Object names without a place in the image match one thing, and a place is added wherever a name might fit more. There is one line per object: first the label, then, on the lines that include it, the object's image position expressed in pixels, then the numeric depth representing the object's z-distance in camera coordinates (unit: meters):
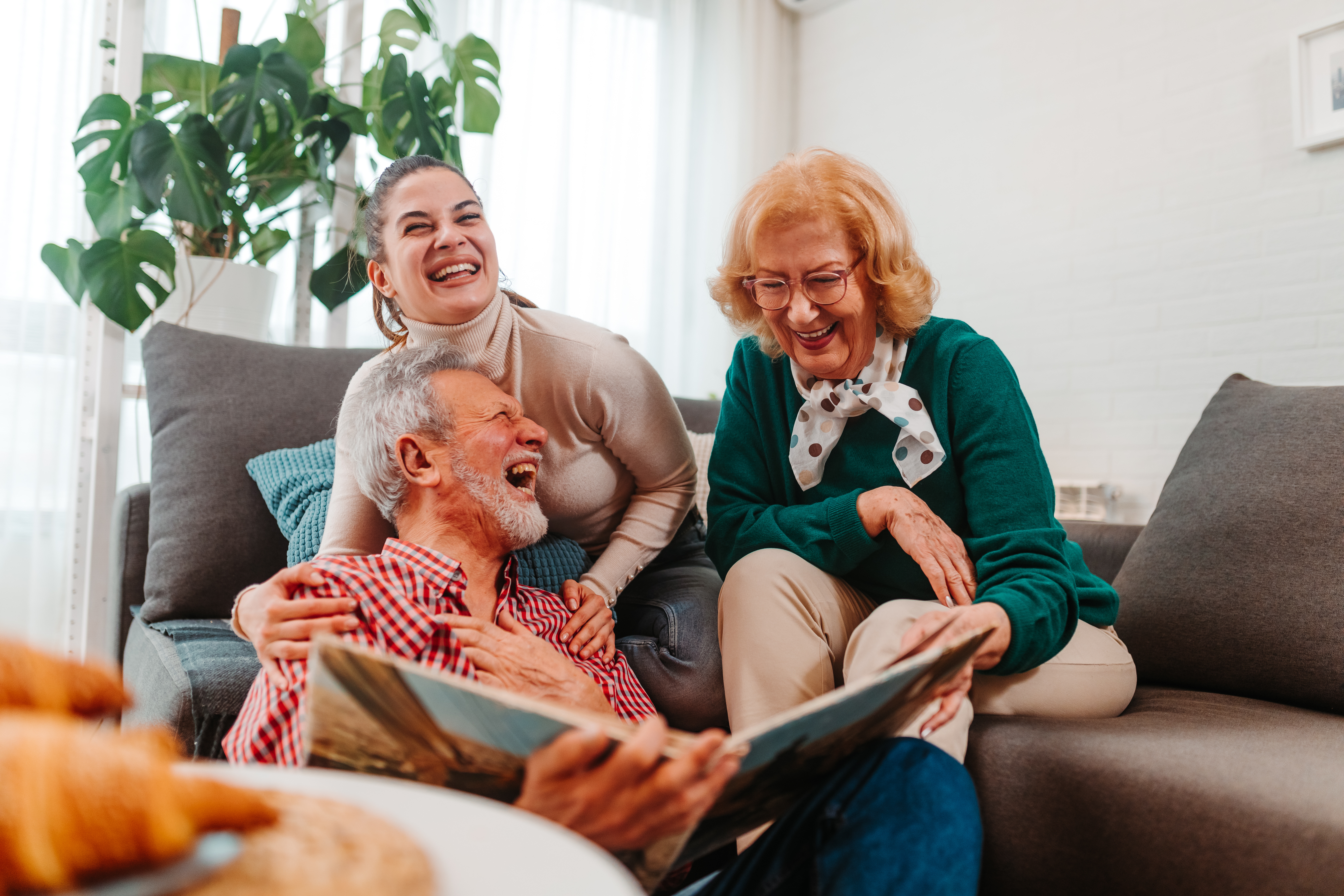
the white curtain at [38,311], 2.34
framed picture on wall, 2.42
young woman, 1.37
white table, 0.37
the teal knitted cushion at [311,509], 1.44
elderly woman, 1.15
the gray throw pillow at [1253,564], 1.33
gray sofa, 0.94
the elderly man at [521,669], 0.56
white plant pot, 2.28
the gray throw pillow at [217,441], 1.65
